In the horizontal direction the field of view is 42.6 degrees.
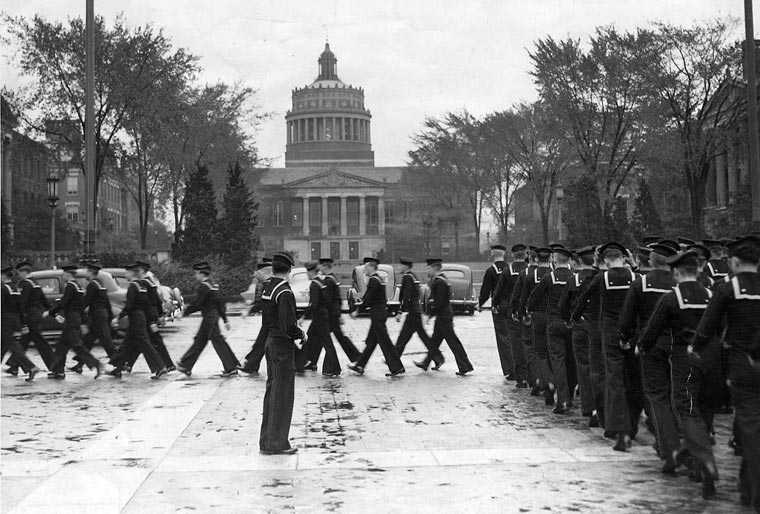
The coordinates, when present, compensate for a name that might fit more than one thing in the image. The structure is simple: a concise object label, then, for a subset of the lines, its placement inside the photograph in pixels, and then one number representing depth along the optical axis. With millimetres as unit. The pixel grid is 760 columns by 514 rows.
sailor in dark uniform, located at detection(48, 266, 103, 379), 15312
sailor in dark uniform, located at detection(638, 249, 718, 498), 7535
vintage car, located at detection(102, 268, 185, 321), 23969
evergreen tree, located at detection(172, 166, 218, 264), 43406
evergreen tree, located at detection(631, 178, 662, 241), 40438
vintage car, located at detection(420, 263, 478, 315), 32406
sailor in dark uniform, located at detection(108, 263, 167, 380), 15266
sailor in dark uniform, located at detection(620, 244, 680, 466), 7996
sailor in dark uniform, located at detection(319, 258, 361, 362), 15336
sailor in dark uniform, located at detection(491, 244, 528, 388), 13523
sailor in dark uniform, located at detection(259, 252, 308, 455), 8859
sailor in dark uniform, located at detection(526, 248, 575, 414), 11117
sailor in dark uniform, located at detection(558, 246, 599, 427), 10266
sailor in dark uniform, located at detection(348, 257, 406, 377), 15156
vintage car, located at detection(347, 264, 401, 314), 30234
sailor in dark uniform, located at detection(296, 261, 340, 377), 15062
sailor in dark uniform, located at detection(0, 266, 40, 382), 14867
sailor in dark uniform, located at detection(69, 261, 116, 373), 15648
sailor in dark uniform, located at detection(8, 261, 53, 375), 15156
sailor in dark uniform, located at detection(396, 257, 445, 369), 15539
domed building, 116750
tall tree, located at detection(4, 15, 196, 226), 38125
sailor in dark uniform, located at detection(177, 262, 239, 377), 15297
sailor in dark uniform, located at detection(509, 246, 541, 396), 12492
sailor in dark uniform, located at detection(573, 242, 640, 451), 9117
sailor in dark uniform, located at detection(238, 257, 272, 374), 15085
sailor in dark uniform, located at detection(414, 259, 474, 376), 15094
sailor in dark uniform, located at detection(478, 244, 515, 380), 14352
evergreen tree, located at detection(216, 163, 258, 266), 45125
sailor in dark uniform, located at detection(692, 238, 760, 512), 6730
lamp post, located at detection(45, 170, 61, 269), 33438
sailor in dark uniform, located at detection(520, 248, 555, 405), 11781
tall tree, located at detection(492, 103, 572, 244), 42000
